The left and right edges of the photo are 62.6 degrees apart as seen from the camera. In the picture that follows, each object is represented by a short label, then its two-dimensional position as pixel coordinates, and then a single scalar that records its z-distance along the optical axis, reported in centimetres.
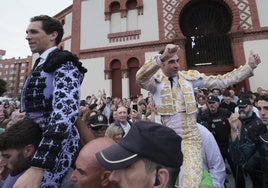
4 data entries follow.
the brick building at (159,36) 1288
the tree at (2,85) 3633
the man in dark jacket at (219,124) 528
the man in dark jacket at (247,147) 317
